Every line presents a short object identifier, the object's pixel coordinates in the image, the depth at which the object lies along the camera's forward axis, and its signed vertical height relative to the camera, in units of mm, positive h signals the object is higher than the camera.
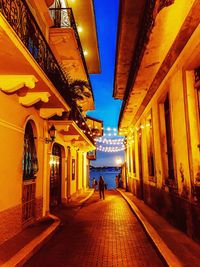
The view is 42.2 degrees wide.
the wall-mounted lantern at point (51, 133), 10117 +1498
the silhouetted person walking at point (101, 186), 18609 -1082
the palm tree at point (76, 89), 11250 +3646
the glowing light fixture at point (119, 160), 32981 +1401
